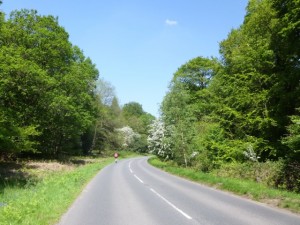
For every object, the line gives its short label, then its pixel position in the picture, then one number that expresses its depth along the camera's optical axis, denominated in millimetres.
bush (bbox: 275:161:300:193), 16188
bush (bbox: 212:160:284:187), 17984
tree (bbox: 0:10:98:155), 33344
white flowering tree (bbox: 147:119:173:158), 48522
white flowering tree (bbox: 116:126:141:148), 97194
